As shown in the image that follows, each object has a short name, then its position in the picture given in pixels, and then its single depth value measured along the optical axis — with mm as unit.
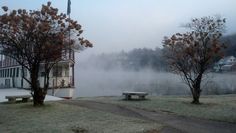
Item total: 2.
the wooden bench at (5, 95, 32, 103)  11052
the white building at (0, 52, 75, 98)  15826
